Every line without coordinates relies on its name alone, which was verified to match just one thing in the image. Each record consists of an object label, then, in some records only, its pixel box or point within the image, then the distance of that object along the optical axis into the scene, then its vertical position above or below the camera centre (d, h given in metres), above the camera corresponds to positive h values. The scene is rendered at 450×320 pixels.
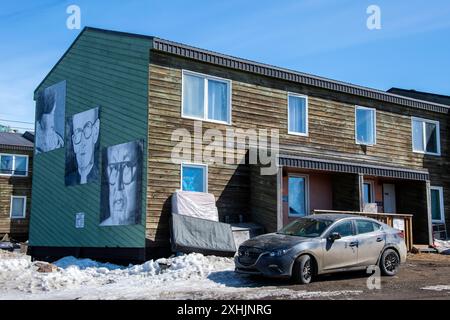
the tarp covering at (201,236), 16.69 -0.57
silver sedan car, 12.73 -0.73
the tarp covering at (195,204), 17.48 +0.40
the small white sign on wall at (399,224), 20.64 -0.20
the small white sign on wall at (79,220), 20.50 -0.14
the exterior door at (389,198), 23.91 +0.87
